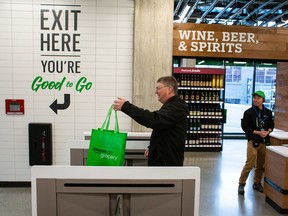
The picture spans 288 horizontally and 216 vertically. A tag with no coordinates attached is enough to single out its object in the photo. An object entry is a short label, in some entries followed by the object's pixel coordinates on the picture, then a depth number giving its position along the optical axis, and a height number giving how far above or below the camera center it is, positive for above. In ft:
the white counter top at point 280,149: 12.85 -2.91
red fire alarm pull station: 14.79 -1.19
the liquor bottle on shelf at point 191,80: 26.37 +0.67
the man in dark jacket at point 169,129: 6.69 -1.07
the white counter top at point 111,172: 3.44 -1.11
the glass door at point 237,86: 36.23 +0.32
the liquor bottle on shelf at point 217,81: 26.68 +0.59
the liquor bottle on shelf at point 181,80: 26.35 +0.65
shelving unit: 26.40 -1.61
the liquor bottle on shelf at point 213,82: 26.71 +0.53
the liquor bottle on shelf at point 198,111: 26.78 -2.26
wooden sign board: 18.54 +3.09
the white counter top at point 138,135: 10.36 -1.84
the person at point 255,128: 15.24 -2.14
